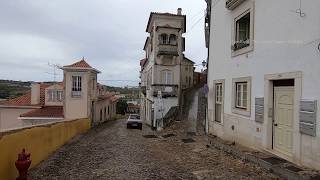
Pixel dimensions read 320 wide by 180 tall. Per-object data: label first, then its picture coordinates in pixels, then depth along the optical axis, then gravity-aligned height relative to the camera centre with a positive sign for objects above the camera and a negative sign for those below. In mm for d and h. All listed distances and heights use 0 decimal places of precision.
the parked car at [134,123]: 17389 -2636
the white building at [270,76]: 4541 +465
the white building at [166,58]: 18460 +3139
